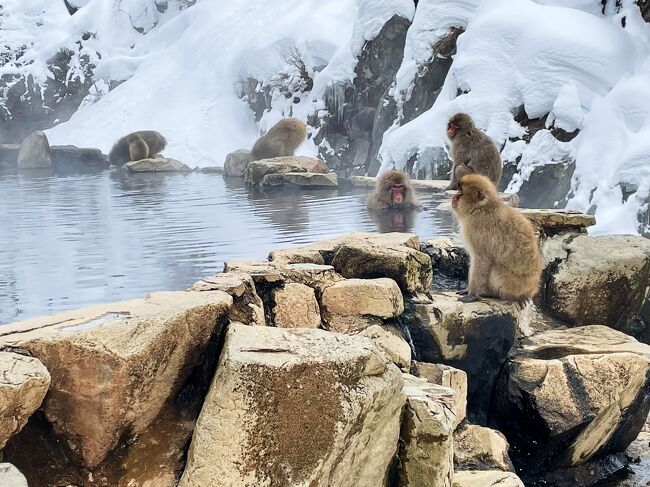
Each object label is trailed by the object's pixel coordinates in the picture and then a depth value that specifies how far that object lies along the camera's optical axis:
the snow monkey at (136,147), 14.86
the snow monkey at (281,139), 12.08
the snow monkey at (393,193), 7.61
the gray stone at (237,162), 13.28
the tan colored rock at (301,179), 10.40
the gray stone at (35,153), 15.96
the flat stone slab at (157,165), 14.20
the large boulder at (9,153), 17.58
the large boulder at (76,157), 16.39
